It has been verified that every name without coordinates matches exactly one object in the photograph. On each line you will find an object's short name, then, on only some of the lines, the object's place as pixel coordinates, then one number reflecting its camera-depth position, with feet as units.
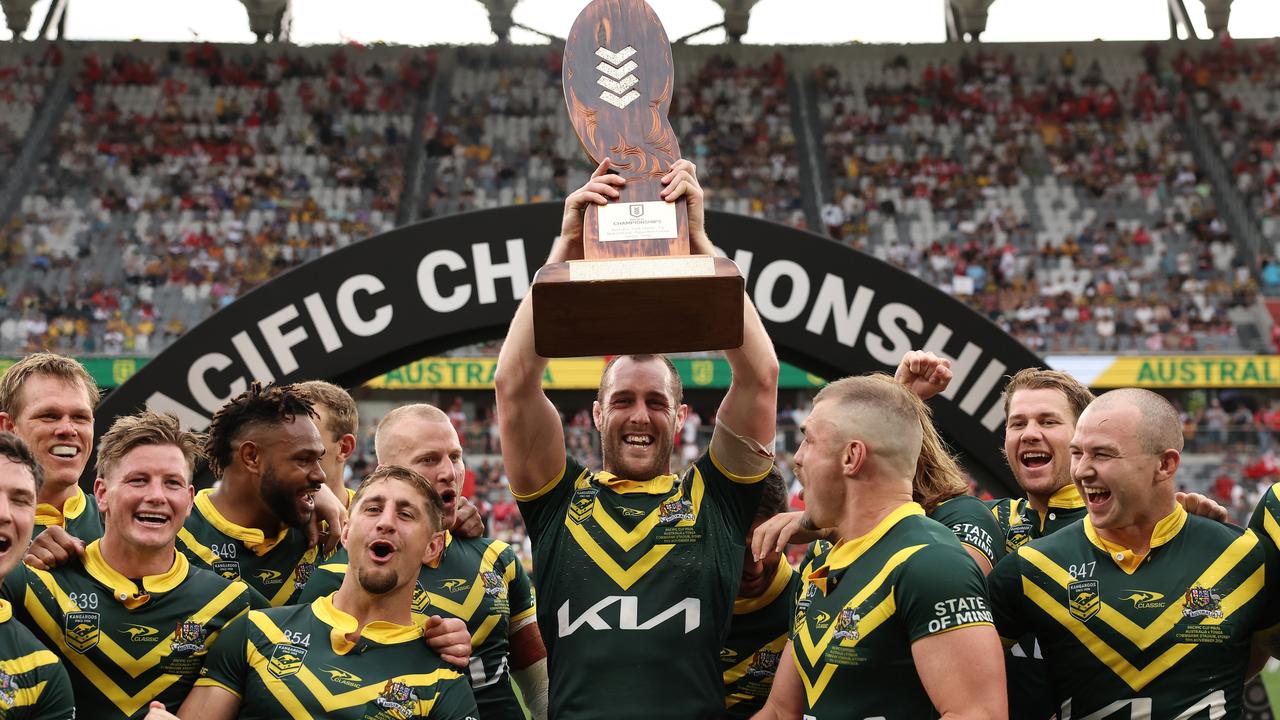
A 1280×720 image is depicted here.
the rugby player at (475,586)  14.67
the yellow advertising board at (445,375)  70.33
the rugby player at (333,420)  16.84
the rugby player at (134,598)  12.53
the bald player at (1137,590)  12.02
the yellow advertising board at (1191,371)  70.13
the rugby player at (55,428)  14.55
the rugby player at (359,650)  12.08
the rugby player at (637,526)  12.65
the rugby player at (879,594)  10.16
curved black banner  19.10
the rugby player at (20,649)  11.21
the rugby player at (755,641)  14.85
